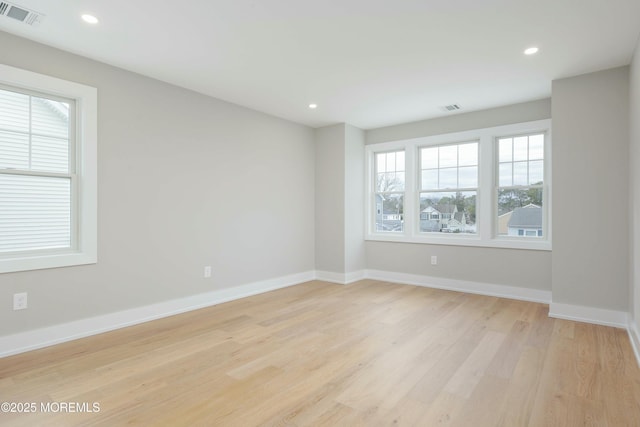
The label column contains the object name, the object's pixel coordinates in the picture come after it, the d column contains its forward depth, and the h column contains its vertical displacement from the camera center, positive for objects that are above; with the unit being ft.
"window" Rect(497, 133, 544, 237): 14.70 +1.32
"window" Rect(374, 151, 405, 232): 18.60 +1.28
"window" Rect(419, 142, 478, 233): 16.46 +1.31
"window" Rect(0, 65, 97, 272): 9.16 +1.17
